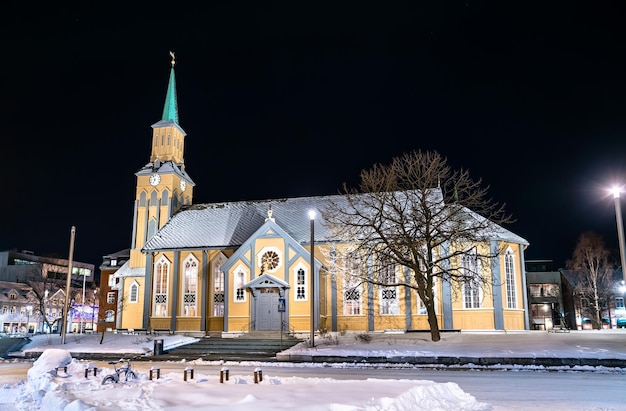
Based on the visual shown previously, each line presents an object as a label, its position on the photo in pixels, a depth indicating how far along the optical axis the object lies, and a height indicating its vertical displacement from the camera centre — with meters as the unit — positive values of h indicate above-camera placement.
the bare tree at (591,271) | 55.95 +3.23
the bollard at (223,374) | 15.48 -1.99
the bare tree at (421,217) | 28.17 +4.41
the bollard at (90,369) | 17.13 -2.05
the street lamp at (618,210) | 18.42 +3.01
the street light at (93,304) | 86.78 +0.06
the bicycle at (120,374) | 15.20 -2.02
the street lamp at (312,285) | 26.20 +0.83
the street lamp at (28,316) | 85.38 -1.74
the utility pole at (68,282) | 30.58 +1.23
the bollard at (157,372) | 16.20 -1.99
